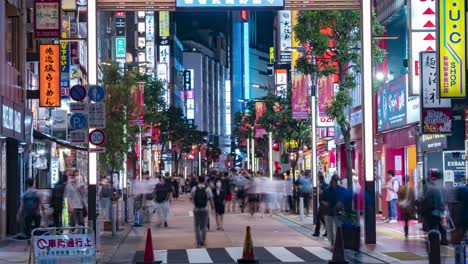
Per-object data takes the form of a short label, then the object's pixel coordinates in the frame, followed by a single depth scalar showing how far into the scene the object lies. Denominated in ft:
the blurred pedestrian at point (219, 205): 107.34
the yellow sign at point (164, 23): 379.55
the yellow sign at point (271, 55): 367.91
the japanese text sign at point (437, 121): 84.23
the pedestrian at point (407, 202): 82.74
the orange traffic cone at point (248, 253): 65.51
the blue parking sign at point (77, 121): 73.51
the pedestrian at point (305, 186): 131.13
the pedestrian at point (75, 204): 82.33
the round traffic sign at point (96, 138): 75.41
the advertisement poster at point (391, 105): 114.32
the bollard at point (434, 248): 50.72
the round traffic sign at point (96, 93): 74.18
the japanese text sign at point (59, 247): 49.88
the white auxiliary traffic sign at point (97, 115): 75.15
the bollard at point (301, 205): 124.16
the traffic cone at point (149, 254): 64.21
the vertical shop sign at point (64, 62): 124.16
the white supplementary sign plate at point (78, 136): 72.79
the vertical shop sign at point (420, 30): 91.81
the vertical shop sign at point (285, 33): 249.75
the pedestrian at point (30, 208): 86.17
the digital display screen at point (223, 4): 73.10
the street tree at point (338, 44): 99.09
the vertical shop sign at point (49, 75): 108.68
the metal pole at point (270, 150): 174.09
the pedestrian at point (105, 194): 107.55
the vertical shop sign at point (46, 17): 98.84
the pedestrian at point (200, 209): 84.48
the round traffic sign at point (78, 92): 73.82
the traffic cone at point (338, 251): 63.05
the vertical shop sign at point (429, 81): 87.81
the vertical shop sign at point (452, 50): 83.05
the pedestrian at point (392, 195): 109.50
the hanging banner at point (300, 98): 133.18
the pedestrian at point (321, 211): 80.23
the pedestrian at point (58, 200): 85.97
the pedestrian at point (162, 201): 114.32
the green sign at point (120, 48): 257.96
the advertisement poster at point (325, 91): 109.58
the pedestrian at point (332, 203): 73.41
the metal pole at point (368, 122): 79.66
